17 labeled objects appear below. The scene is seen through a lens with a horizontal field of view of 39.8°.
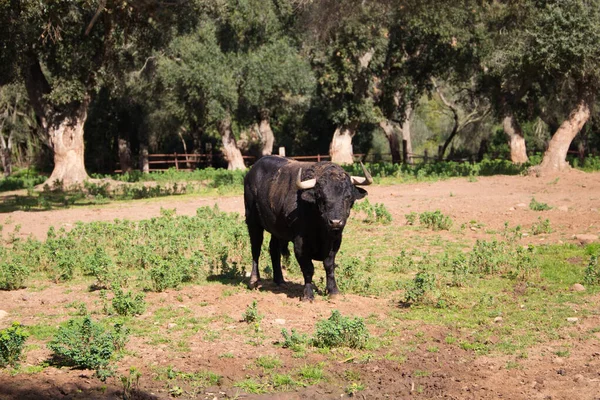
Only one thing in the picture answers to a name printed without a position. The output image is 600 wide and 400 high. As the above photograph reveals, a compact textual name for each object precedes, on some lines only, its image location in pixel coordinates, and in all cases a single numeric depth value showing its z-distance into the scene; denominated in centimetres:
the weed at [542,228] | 1638
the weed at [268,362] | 876
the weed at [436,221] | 1727
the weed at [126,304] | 1055
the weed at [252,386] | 820
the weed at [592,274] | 1214
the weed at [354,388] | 822
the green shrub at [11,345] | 844
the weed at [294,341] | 921
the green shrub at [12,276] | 1243
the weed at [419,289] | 1108
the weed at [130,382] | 784
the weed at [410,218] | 1798
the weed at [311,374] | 845
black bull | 1076
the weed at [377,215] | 1826
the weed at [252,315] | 1016
